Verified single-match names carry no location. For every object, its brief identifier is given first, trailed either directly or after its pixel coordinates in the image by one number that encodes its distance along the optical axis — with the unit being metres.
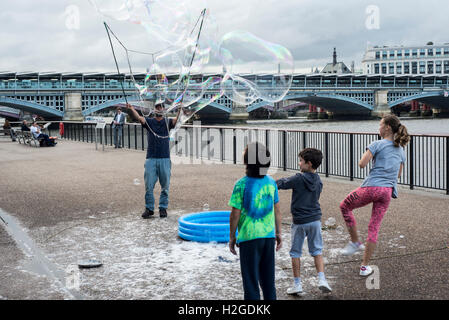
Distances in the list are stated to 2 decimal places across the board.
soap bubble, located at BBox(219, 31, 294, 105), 9.14
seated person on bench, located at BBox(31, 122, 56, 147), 23.48
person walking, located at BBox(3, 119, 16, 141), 29.31
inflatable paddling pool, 6.36
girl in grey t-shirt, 5.12
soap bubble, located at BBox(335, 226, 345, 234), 6.82
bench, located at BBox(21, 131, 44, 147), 24.02
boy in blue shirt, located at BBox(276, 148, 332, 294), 4.53
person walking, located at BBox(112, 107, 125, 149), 21.53
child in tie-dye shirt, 3.79
